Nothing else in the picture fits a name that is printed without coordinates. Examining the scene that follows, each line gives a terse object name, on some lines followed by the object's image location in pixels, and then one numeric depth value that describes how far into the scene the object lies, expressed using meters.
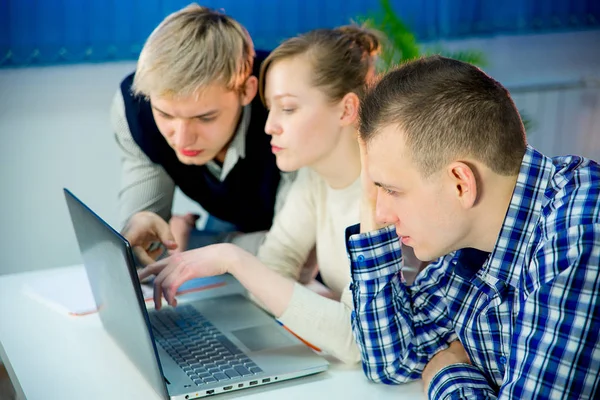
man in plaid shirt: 1.75
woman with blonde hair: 2.21
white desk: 1.98
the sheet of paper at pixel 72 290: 2.33
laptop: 1.95
